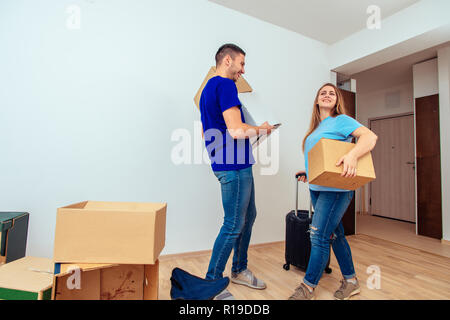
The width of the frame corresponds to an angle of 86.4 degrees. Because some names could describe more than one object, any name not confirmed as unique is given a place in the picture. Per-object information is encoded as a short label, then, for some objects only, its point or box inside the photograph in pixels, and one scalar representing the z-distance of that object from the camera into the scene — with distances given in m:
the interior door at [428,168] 2.96
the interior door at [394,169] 3.92
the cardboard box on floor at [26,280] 0.97
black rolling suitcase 1.75
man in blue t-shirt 1.24
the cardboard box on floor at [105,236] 0.91
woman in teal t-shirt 1.21
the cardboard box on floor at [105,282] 0.92
